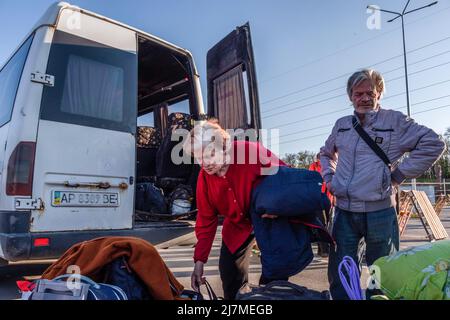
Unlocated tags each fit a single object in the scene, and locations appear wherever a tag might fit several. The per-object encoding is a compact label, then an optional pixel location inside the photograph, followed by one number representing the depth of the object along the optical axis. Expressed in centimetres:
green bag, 111
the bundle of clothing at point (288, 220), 175
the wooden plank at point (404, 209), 776
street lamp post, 1375
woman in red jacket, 201
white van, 291
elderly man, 193
